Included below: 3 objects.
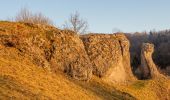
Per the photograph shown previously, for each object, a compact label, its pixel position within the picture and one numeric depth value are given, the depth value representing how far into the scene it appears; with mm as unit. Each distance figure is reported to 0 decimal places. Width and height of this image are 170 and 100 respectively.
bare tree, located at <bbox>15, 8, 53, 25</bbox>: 31941
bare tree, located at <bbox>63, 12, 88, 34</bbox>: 37696
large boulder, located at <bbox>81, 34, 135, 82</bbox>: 20078
